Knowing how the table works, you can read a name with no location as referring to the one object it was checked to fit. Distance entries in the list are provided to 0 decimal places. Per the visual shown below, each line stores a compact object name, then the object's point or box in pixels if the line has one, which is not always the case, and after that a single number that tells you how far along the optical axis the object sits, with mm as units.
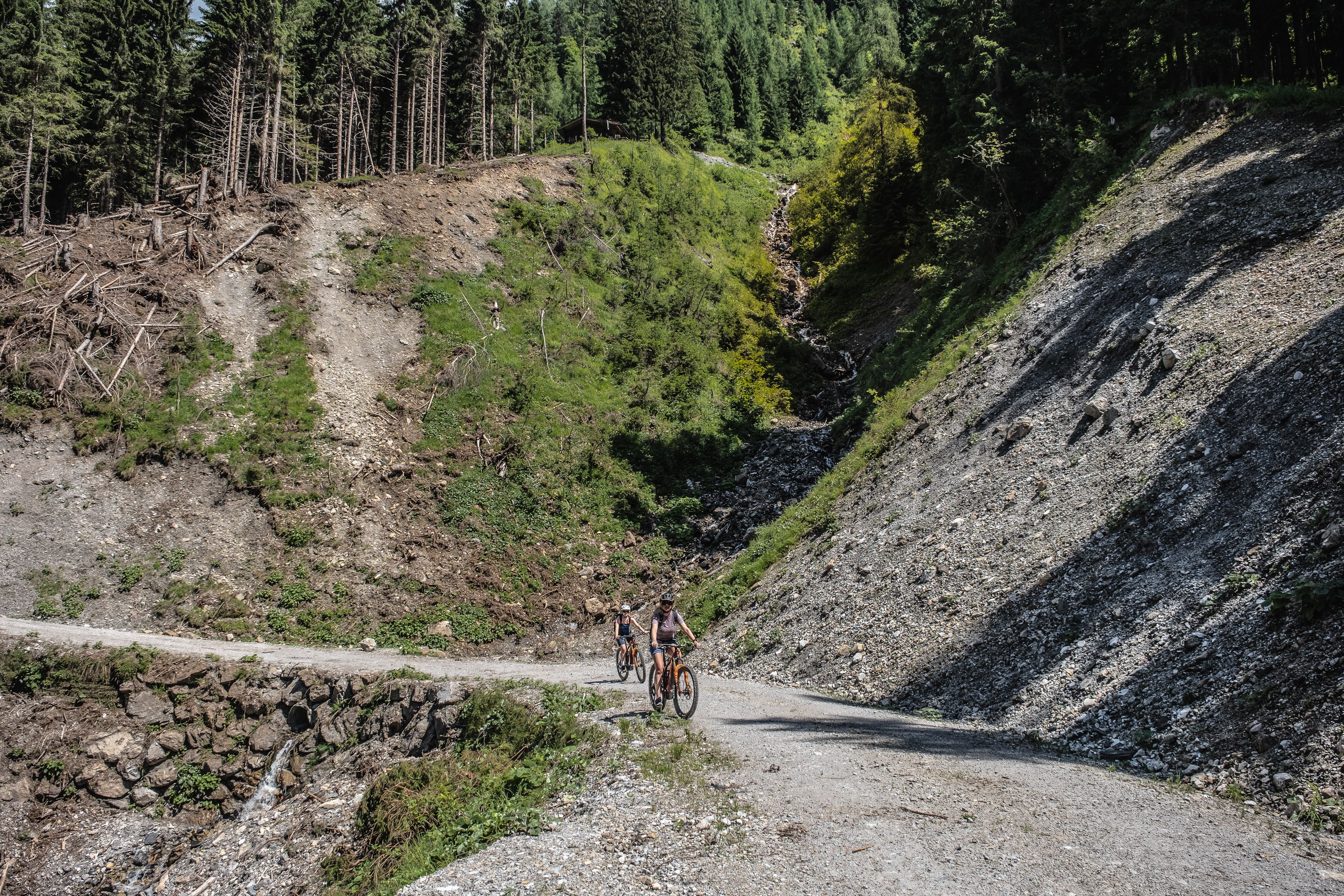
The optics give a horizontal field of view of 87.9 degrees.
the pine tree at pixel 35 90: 33688
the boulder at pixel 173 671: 16297
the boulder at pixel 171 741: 15727
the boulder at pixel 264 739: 15727
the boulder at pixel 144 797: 15203
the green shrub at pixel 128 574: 20094
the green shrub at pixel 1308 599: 8016
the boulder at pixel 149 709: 15992
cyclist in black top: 15273
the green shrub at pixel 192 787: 15328
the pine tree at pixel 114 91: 37812
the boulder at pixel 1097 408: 15984
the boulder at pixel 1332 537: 8742
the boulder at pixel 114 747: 15395
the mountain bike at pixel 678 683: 10914
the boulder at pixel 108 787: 15070
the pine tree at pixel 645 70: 54781
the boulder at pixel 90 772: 15078
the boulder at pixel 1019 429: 17719
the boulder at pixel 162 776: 15352
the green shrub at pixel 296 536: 22422
